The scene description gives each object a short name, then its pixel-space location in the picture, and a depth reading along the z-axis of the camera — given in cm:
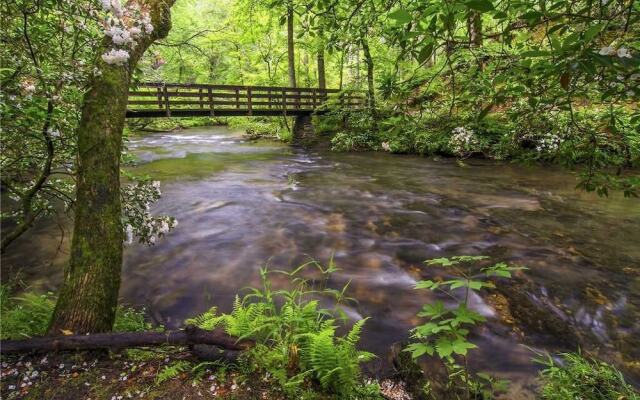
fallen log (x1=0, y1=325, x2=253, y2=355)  272
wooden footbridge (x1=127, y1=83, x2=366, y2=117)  1590
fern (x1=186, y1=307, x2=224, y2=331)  311
